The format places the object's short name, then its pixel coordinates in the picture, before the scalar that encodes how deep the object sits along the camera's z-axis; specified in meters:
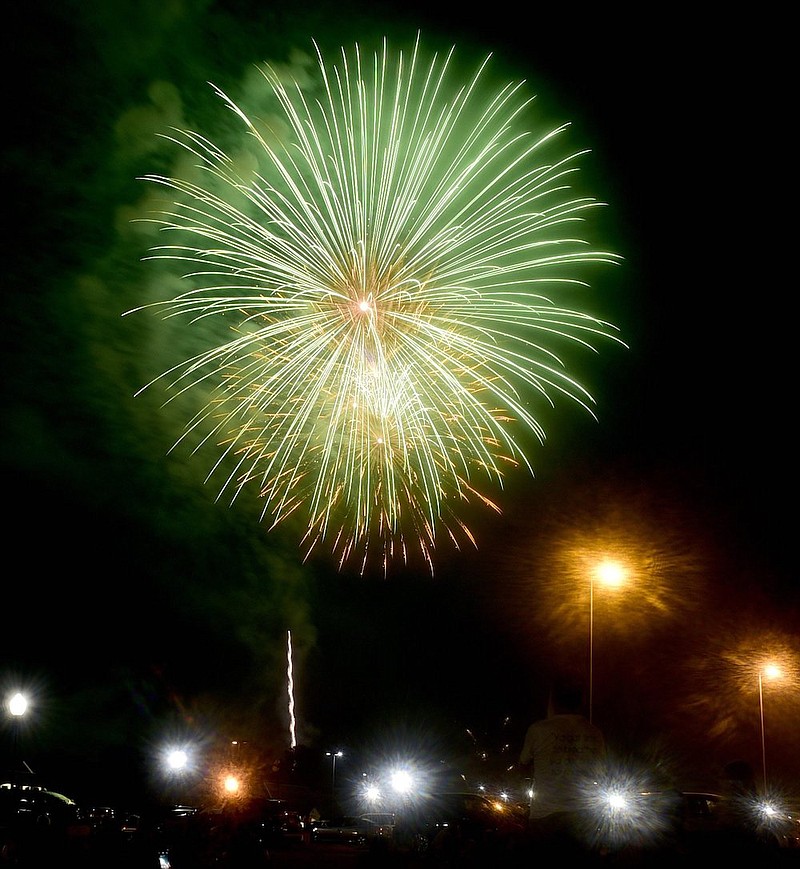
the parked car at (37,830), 7.70
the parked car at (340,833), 22.47
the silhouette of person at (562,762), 6.28
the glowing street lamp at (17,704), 20.62
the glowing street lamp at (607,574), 22.24
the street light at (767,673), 28.86
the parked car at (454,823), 11.98
